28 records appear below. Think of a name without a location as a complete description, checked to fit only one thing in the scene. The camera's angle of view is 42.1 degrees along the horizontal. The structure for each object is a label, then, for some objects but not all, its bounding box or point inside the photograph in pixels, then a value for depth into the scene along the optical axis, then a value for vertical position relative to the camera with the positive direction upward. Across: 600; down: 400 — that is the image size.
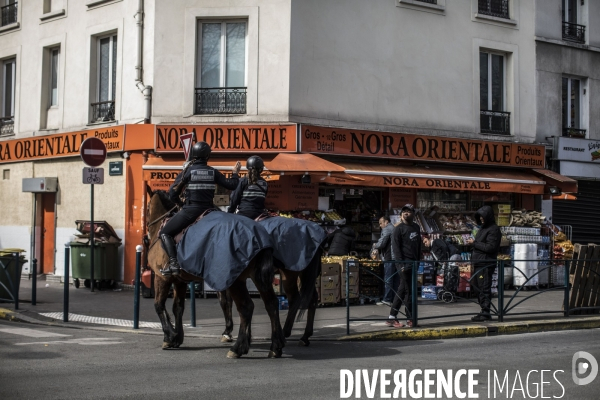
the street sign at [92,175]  16.14 +1.03
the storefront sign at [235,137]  17.72 +2.04
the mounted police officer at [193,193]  9.39 +0.40
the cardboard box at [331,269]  14.91 -0.80
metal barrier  12.19 -0.97
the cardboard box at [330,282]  14.90 -1.05
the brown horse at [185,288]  8.92 -0.77
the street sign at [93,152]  16.06 +1.52
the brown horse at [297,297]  9.80 -0.90
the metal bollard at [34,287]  13.55 -1.13
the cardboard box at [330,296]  14.93 -1.32
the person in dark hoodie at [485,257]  12.69 -0.47
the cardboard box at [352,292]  15.20 -1.25
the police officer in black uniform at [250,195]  10.10 +0.41
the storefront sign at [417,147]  18.06 +2.04
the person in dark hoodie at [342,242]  15.86 -0.30
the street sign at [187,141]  13.18 +1.44
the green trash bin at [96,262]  17.83 -0.85
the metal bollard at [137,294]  11.53 -1.03
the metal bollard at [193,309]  12.05 -1.28
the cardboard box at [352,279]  15.11 -1.00
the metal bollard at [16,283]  13.74 -1.06
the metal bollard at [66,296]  12.48 -1.14
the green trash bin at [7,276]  13.96 -0.93
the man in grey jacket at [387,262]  12.36 -0.56
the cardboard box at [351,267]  14.72 -0.76
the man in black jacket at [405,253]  12.08 -0.40
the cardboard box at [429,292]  14.17 -1.17
